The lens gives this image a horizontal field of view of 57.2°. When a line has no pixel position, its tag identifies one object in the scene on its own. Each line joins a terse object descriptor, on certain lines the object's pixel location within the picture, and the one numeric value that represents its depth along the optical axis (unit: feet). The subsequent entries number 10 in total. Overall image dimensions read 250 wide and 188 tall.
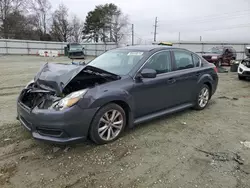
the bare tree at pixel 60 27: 162.99
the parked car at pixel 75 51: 91.45
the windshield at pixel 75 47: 92.94
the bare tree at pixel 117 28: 173.17
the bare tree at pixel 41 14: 164.66
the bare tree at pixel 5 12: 138.31
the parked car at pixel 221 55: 53.30
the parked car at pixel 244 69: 34.60
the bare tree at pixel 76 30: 174.27
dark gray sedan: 10.20
